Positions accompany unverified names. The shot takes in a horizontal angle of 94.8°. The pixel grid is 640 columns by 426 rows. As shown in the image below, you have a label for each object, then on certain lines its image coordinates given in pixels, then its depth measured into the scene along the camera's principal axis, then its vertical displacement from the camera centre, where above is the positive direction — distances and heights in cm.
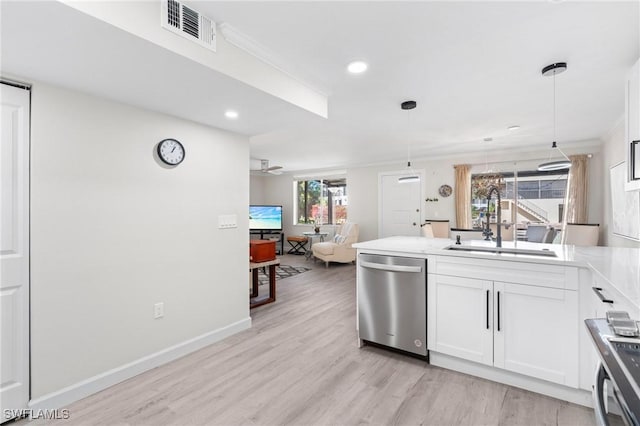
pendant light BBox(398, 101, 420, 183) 301 +111
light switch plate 295 -9
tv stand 839 -64
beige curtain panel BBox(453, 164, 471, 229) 582 +32
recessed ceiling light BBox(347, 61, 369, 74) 217 +110
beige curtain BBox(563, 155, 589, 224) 483 +38
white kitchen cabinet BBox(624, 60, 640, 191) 188 +62
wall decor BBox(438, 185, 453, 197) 604 +46
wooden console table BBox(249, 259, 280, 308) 384 -104
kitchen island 185 -68
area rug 533 -120
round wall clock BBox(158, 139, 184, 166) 245 +52
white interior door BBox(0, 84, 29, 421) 173 -22
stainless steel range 67 -39
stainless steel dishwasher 240 -76
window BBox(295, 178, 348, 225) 817 +33
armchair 638 -78
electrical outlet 243 -81
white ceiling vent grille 152 +103
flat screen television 819 -16
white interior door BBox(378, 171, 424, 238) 646 +15
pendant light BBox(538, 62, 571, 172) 220 +109
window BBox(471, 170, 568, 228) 530 +32
